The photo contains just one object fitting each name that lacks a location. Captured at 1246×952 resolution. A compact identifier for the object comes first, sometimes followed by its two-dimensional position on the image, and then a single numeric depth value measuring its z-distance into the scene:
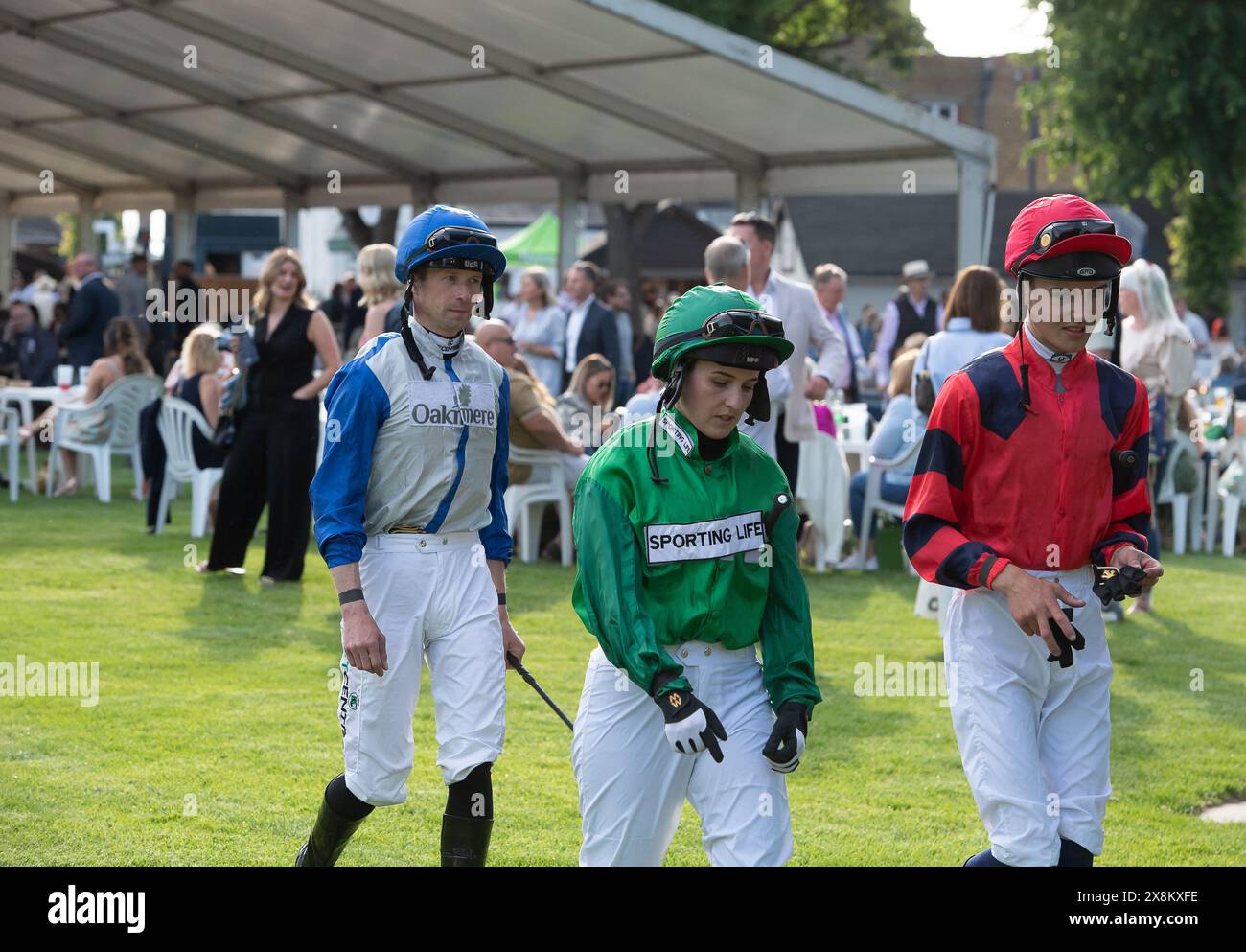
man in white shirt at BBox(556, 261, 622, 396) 13.66
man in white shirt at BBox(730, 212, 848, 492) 7.72
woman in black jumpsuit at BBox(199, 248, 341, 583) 9.77
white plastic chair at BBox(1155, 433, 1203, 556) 12.65
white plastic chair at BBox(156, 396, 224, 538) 12.36
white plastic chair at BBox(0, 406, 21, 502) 14.70
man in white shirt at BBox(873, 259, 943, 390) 15.33
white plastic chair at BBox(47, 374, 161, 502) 14.38
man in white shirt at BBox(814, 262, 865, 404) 13.73
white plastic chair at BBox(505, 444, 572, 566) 11.35
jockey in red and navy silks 3.70
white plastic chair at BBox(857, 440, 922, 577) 11.21
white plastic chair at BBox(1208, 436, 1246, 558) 13.20
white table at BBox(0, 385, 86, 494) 15.04
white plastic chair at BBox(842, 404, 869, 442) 13.05
